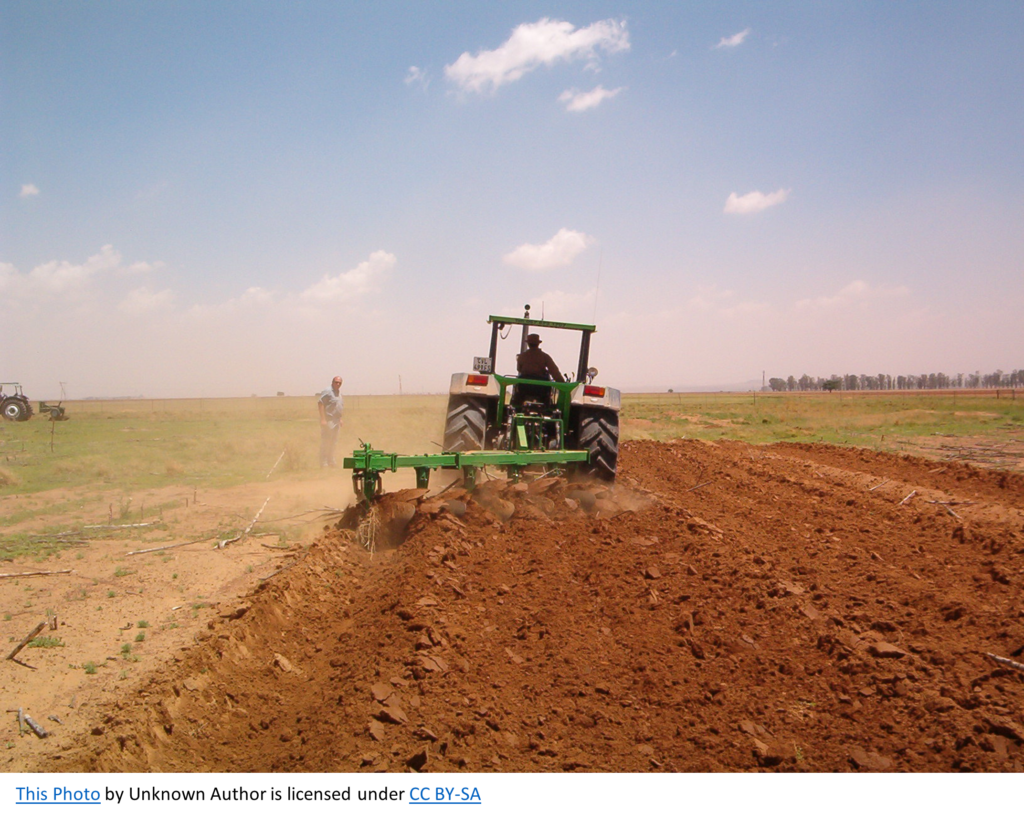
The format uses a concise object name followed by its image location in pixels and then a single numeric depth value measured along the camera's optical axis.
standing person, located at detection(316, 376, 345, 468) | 10.97
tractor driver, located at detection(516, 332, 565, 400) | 8.24
